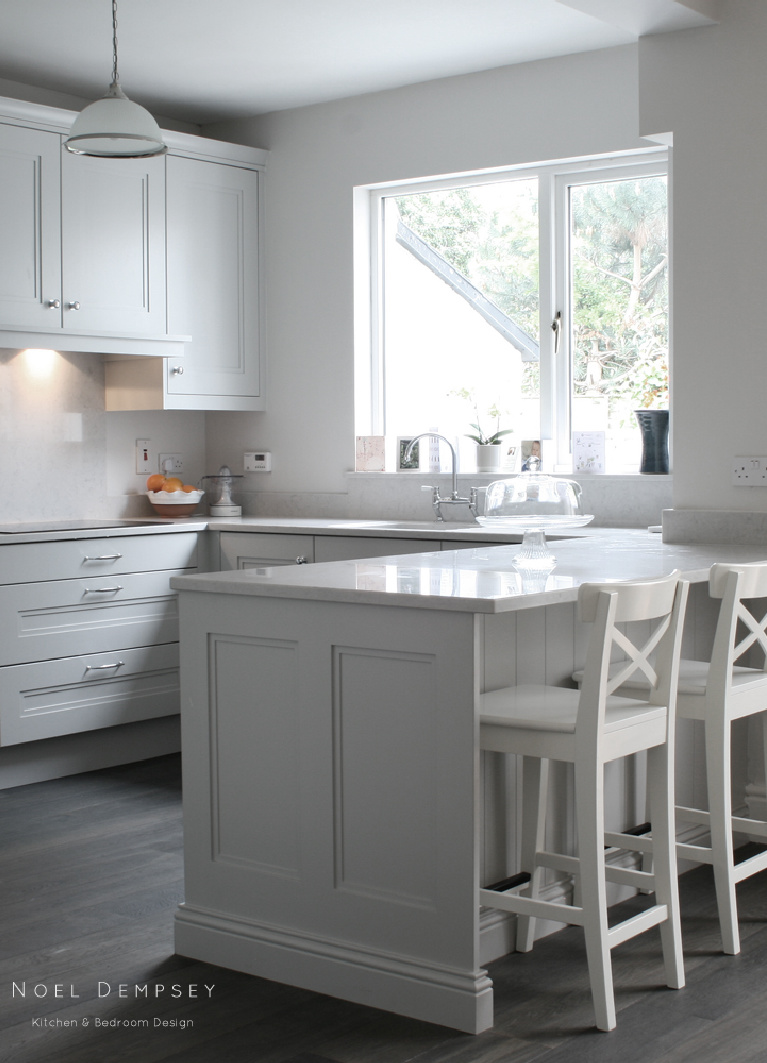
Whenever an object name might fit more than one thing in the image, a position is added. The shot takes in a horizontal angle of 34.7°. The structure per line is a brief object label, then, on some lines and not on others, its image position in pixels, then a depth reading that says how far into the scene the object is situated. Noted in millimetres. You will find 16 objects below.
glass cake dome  2762
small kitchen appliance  5191
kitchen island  2250
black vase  4227
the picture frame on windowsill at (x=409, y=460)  4898
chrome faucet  4590
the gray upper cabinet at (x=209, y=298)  4820
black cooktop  4199
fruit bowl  4977
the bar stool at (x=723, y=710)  2561
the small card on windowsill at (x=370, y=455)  4965
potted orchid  4617
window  4422
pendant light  3238
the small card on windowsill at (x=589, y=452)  4422
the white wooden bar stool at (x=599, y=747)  2215
